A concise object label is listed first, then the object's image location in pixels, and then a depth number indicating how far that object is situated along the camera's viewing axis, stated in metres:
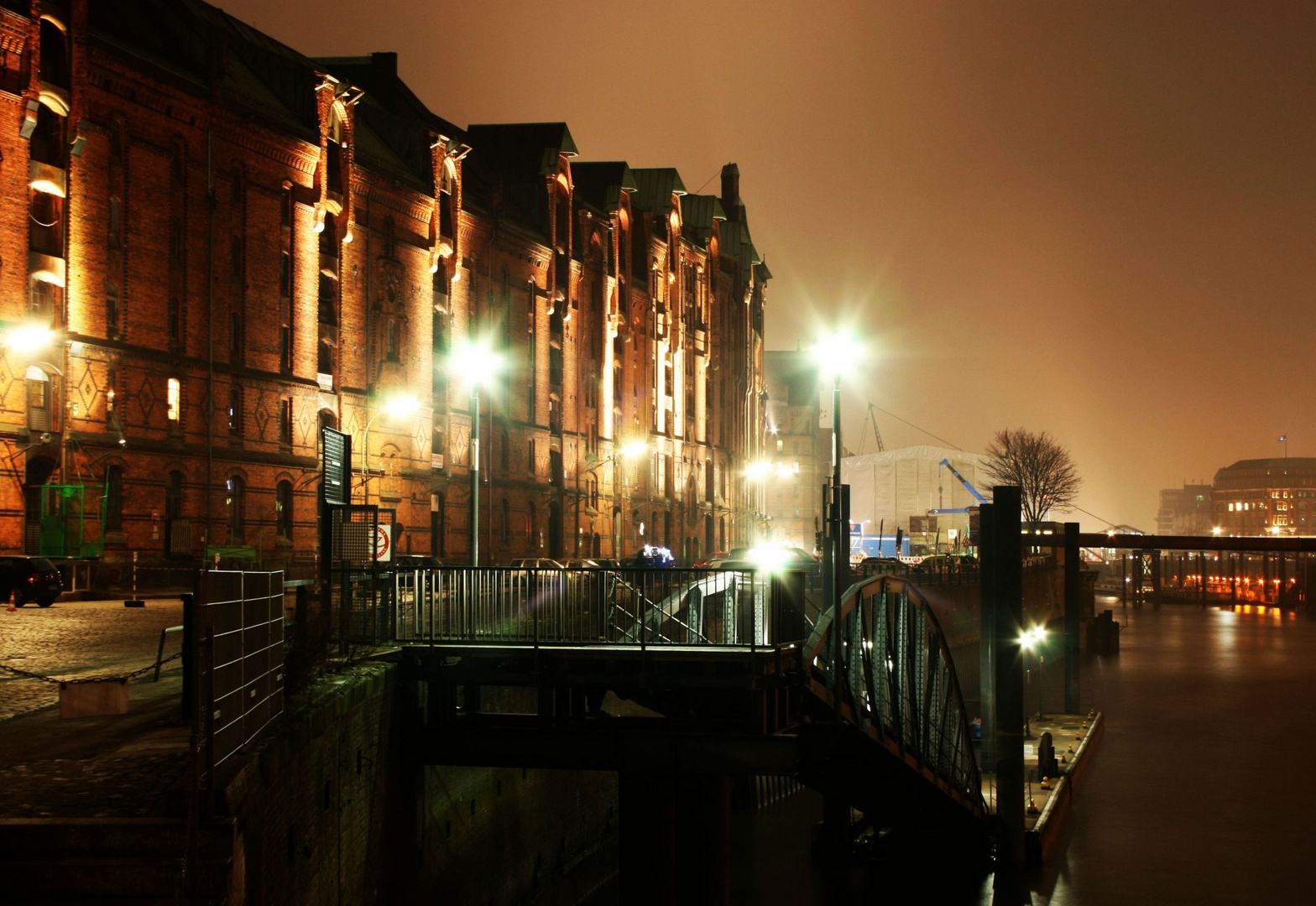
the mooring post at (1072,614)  50.94
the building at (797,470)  150.00
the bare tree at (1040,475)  125.31
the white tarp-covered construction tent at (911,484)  177.00
